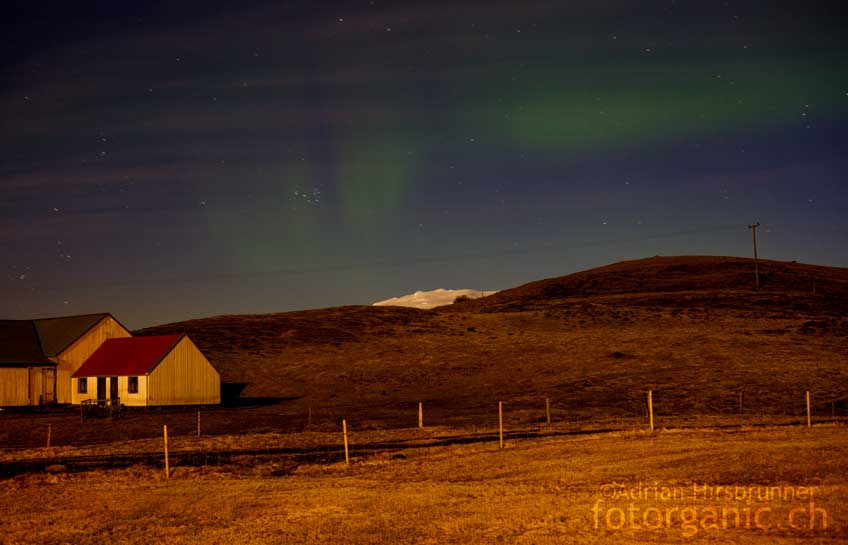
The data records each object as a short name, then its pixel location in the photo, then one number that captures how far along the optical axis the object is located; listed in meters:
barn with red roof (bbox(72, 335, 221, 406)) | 57.34
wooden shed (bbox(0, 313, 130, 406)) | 58.97
